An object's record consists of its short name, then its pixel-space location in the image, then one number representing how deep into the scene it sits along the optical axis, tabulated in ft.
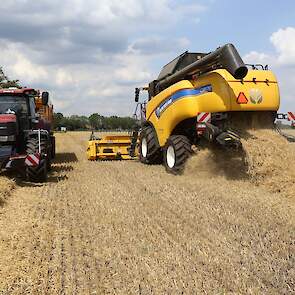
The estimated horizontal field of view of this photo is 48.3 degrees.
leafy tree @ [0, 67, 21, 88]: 90.86
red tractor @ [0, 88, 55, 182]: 21.54
